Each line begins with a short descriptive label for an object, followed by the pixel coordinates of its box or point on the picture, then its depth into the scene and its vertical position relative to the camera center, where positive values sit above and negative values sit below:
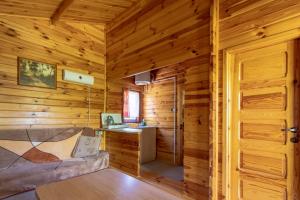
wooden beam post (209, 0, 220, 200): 1.86 +0.01
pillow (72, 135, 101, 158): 2.58 -0.65
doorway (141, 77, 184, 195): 3.79 -0.41
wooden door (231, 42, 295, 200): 1.53 -0.19
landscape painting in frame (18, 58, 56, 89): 2.51 +0.40
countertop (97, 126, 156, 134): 2.79 -0.46
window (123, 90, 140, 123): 4.05 -0.10
